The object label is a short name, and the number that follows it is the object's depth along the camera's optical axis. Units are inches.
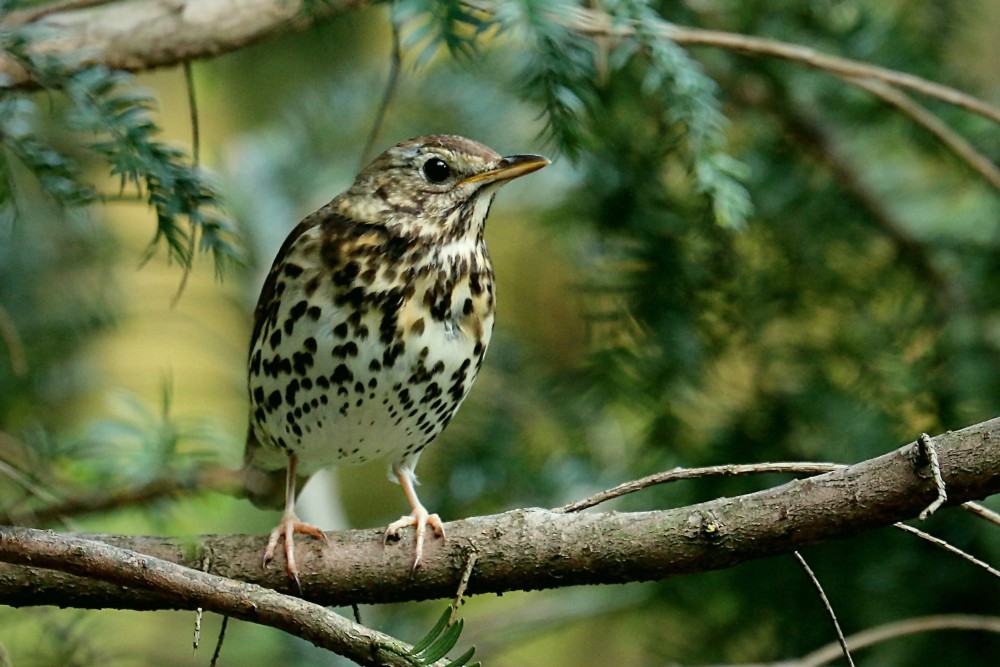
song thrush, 157.1
